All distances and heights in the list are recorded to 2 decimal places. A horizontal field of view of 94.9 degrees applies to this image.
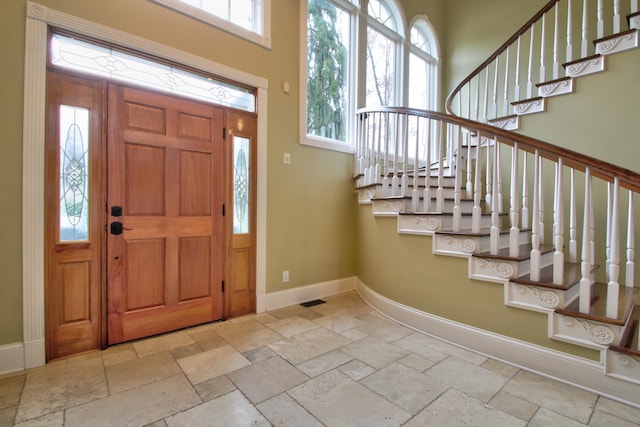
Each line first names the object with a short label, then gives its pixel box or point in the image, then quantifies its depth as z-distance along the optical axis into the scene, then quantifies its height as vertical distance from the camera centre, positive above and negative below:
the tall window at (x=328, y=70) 3.52 +1.77
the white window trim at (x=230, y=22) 2.48 +1.73
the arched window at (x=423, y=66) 4.92 +2.52
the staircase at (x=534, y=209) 1.73 +0.01
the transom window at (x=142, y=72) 2.15 +1.14
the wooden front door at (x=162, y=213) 2.32 -0.03
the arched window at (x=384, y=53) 4.23 +2.38
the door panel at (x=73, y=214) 2.08 -0.03
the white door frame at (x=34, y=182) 1.95 +0.18
